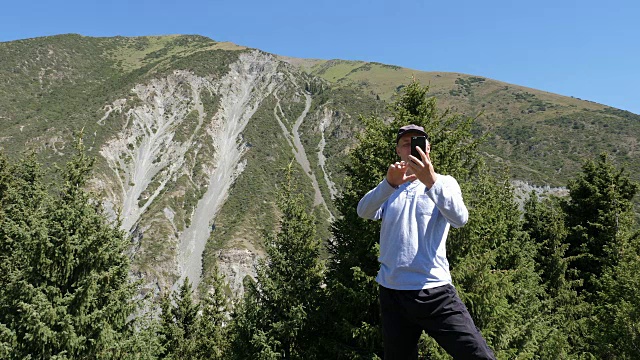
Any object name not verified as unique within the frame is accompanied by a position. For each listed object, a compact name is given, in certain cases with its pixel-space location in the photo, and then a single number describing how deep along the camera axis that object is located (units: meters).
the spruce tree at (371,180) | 10.07
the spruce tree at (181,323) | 21.91
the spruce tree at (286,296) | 14.16
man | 2.55
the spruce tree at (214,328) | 22.83
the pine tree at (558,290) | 14.97
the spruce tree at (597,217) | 20.55
